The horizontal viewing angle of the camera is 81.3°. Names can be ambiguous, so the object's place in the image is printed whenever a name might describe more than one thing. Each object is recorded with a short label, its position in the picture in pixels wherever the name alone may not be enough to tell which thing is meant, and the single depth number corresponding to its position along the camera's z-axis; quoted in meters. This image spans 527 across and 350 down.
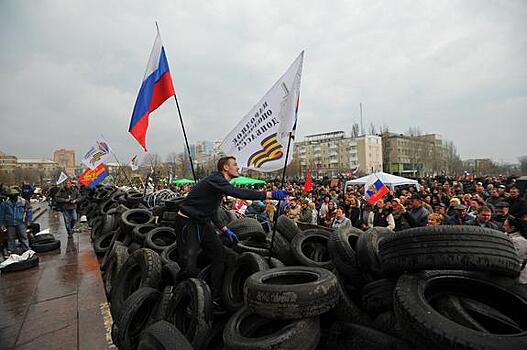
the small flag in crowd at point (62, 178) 22.48
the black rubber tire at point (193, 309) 3.43
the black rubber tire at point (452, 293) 2.17
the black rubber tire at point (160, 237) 6.30
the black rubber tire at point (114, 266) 5.40
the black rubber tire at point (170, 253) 5.46
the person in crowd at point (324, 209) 10.41
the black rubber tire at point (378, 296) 3.32
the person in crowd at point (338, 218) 8.65
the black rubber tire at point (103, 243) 8.19
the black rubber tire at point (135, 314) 3.66
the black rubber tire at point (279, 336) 2.75
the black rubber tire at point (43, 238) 9.25
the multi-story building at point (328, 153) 109.12
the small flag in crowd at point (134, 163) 24.10
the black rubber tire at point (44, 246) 8.74
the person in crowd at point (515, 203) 6.99
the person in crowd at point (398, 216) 7.59
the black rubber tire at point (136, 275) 4.45
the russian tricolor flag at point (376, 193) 10.05
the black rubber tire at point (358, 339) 2.82
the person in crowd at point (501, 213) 6.66
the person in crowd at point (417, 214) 7.30
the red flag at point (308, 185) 13.17
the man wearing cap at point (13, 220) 8.45
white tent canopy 15.29
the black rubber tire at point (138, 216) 8.35
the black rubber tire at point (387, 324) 3.08
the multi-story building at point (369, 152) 102.44
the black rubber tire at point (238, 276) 4.05
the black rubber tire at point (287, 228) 5.50
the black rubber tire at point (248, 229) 5.73
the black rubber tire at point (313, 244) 5.16
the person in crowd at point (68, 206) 11.34
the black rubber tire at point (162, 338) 2.88
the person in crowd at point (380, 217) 7.84
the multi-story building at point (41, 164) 146.38
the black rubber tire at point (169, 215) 7.26
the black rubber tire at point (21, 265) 6.73
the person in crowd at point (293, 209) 9.84
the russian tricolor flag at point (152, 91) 6.16
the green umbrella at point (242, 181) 24.58
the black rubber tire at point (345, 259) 4.06
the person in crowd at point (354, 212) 9.11
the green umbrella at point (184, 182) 34.47
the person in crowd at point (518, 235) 4.20
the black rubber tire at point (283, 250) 4.95
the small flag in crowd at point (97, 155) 15.77
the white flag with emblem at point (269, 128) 4.27
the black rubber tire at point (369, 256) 3.89
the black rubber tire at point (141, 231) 6.86
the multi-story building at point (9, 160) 116.25
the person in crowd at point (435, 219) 6.43
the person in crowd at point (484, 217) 5.53
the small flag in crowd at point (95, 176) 15.85
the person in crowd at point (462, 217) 6.40
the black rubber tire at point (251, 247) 4.99
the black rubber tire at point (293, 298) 2.88
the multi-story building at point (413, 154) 94.00
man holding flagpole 4.11
